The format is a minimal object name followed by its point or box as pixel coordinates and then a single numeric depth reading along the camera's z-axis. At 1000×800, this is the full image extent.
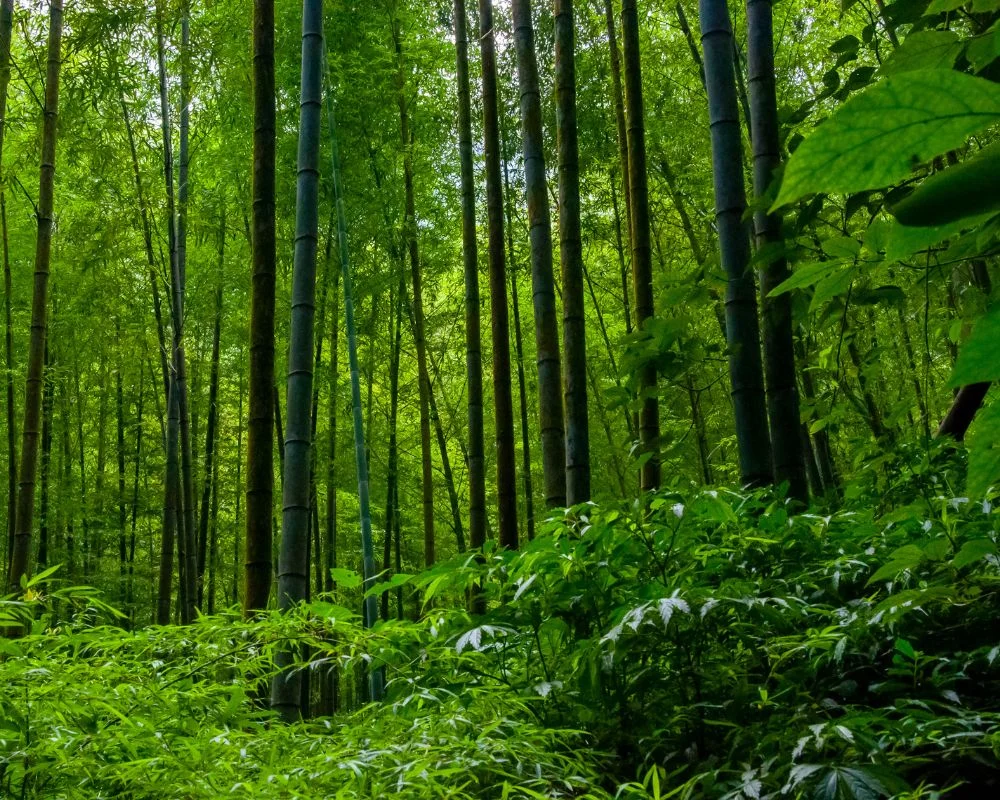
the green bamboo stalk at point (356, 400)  4.51
